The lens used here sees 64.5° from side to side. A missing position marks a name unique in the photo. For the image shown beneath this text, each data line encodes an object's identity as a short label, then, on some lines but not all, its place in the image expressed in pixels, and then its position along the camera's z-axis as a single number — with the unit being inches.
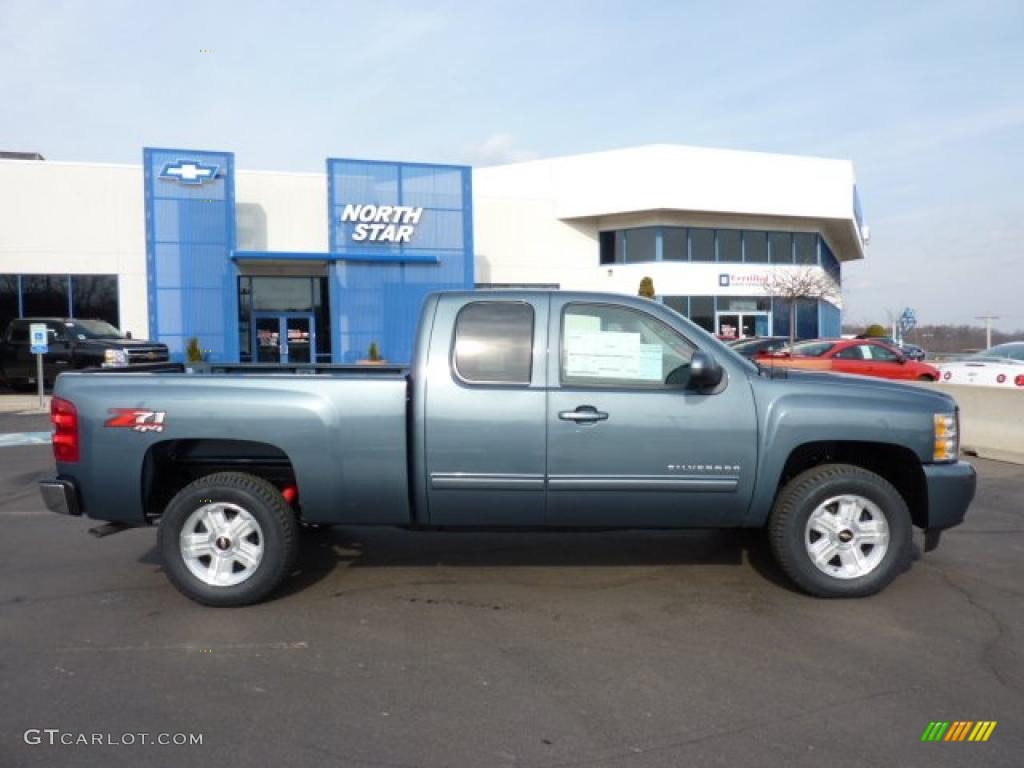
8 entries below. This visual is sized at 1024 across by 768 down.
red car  705.6
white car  576.1
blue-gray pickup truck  181.5
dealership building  983.0
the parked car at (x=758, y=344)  788.9
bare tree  1301.7
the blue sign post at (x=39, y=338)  653.3
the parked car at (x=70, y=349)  754.8
